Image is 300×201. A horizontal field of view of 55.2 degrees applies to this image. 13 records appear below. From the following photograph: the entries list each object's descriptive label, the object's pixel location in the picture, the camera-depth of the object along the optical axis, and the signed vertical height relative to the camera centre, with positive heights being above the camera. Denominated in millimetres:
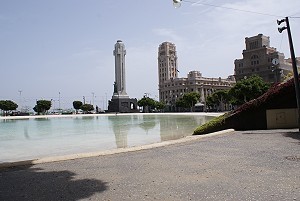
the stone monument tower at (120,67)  121500 +20072
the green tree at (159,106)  139500 +3633
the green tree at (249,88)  63562 +5262
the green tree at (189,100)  110562 +5104
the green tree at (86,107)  136812 +3383
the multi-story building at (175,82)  165250 +18267
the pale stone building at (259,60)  120812 +22553
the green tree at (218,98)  99125 +5063
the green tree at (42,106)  118625 +3950
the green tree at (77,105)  136750 +4658
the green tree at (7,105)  113706 +4332
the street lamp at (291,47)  16906 +3805
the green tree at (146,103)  131250 +4805
